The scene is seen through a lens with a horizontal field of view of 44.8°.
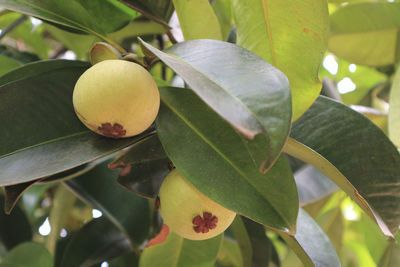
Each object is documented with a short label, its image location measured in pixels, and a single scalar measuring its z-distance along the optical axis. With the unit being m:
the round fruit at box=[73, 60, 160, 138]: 0.59
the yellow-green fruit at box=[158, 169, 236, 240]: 0.66
